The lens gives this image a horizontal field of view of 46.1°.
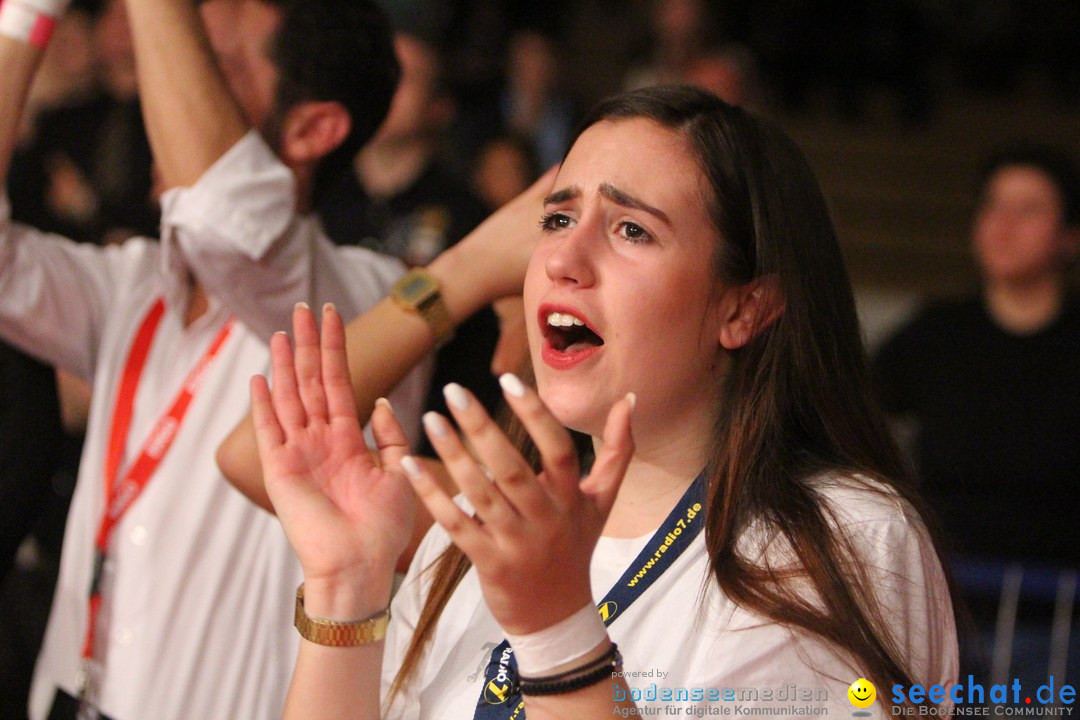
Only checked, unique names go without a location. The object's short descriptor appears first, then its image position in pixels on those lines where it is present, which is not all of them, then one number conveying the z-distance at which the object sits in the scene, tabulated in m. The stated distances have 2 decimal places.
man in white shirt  2.05
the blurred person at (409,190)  3.80
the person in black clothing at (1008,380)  3.67
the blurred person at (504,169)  4.89
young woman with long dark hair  1.30
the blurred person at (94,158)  3.14
